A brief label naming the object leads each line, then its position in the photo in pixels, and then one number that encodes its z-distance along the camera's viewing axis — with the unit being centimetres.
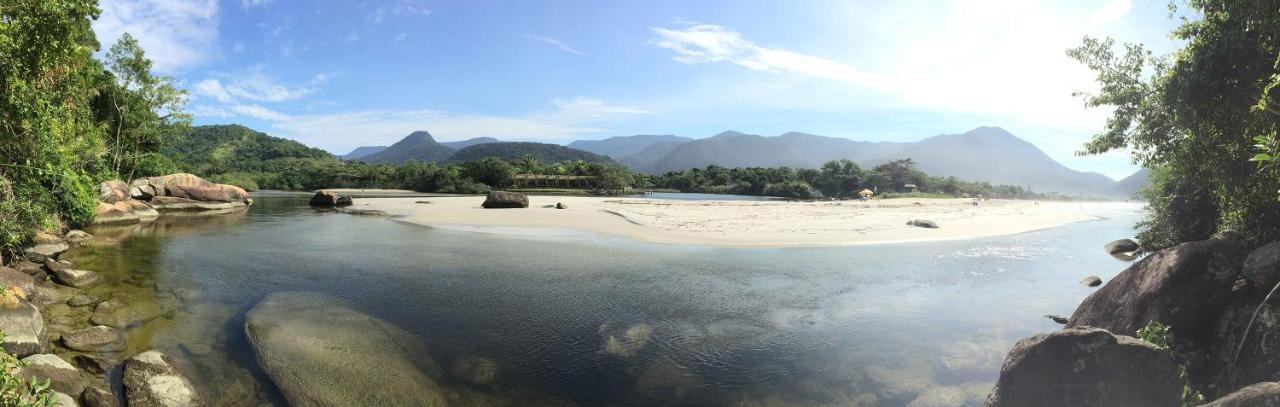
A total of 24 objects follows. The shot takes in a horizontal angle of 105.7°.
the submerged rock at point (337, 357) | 649
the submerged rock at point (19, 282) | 886
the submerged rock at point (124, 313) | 912
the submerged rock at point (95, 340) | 770
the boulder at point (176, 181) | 3781
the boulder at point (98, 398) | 580
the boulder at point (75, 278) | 1184
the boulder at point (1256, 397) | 365
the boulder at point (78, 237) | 1832
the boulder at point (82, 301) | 1005
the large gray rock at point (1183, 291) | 665
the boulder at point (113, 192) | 2861
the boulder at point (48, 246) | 1493
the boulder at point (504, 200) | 4147
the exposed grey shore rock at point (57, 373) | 591
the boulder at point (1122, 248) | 2145
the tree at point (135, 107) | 3675
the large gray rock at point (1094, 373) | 522
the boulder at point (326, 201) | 4734
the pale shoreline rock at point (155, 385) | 607
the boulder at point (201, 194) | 3884
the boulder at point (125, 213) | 2676
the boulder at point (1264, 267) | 621
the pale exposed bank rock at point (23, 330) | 690
